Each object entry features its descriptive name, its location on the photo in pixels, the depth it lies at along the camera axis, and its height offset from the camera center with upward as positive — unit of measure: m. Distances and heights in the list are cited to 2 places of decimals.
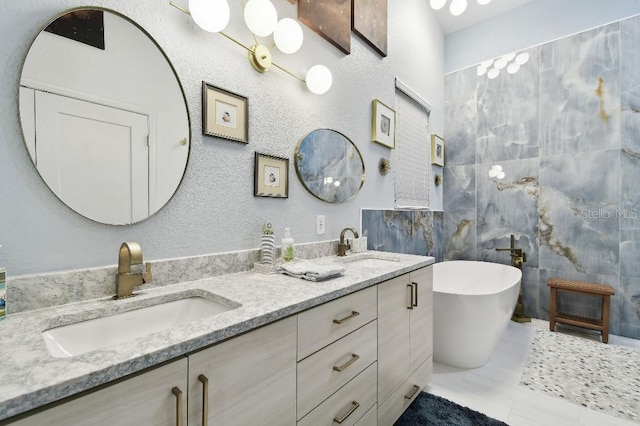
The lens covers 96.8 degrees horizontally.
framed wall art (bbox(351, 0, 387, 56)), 2.12 +1.52
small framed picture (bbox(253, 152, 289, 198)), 1.45 +0.20
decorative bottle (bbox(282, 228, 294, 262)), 1.50 -0.19
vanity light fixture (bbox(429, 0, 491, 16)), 2.09 +1.56
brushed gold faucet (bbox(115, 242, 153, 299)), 0.94 -0.19
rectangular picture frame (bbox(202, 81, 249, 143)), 1.24 +0.46
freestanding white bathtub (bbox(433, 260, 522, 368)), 2.02 -0.80
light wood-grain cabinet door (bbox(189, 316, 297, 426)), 0.67 -0.44
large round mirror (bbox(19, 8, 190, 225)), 0.87 +0.34
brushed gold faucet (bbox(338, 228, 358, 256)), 1.88 -0.21
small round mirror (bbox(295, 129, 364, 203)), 1.73 +0.33
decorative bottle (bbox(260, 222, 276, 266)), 1.38 -0.17
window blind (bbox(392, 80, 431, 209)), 2.72 +0.66
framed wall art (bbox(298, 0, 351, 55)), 1.72 +1.26
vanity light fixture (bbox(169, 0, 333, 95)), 1.16 +0.86
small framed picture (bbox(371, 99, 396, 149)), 2.31 +0.77
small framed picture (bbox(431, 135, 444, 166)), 3.36 +0.79
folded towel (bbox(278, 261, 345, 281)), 1.20 -0.25
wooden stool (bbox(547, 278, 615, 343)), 2.49 -0.80
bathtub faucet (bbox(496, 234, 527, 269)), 3.05 -0.44
